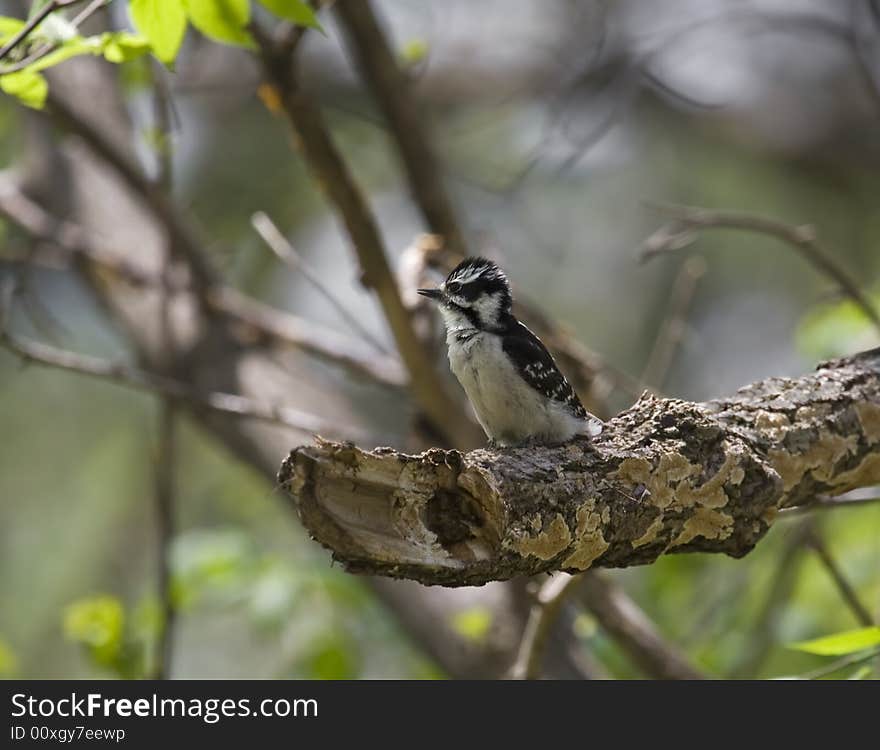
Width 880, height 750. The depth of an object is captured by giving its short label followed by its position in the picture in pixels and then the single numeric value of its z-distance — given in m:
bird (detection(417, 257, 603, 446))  7.63
